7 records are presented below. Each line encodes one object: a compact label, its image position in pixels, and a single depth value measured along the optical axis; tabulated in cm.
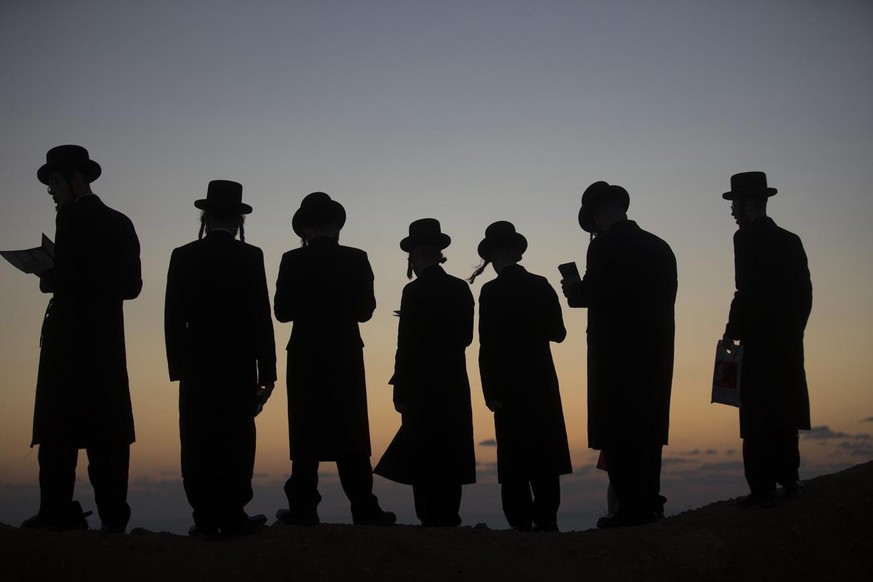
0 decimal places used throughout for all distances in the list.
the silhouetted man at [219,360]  749
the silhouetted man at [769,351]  834
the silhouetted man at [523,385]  899
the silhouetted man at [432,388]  902
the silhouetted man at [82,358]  745
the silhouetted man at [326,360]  806
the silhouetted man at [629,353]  832
